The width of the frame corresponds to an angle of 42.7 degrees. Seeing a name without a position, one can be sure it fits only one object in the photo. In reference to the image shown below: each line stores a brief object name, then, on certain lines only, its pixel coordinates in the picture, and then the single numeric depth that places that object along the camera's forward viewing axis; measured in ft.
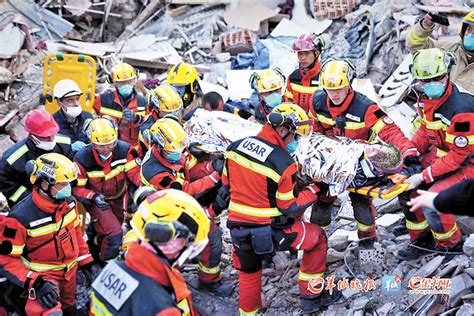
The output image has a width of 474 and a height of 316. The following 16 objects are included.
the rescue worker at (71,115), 23.09
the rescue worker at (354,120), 19.54
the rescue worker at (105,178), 20.52
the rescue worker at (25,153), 20.40
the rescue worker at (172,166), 18.54
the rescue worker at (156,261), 11.00
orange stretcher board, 17.59
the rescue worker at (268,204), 16.75
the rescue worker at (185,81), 24.63
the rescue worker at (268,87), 22.61
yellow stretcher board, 30.99
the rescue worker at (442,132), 17.83
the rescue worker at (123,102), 26.12
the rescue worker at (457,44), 22.75
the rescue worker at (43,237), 16.99
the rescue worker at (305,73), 23.56
